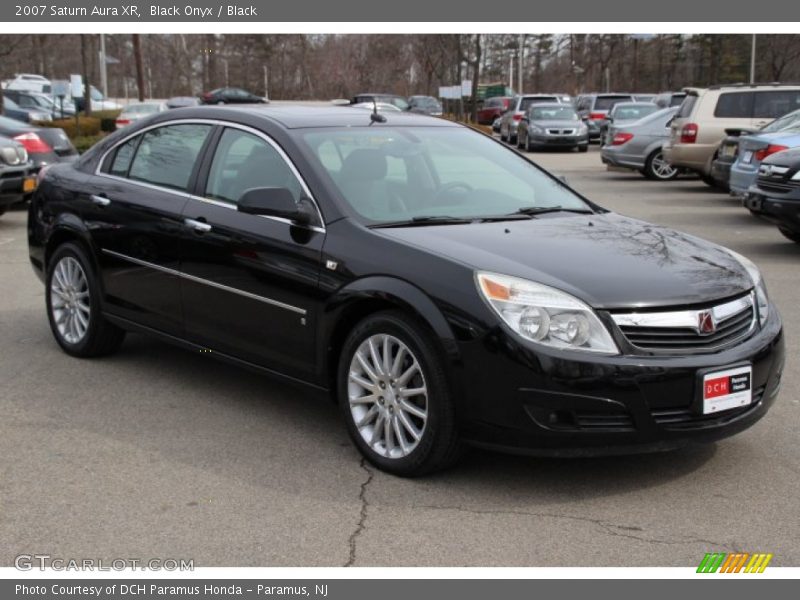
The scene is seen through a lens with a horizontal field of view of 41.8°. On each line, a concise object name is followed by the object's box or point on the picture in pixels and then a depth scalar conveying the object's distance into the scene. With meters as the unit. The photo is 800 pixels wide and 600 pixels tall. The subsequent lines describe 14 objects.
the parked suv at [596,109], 35.50
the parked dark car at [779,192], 10.66
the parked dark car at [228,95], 45.16
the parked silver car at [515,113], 33.31
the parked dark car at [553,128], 30.02
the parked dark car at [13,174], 13.38
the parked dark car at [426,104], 40.12
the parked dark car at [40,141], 15.29
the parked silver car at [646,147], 20.97
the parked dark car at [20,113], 34.78
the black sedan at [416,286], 4.22
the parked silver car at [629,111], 28.12
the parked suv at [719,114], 18.14
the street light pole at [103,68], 55.00
